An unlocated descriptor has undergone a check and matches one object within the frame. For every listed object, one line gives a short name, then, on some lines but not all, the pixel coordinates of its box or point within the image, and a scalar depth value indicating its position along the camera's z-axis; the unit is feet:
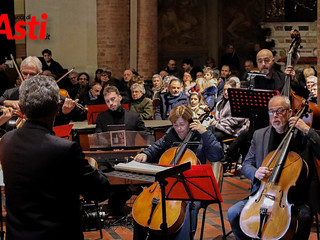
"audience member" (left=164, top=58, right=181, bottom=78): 49.93
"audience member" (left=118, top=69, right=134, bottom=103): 34.68
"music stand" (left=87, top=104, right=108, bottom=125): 27.20
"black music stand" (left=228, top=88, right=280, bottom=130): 21.45
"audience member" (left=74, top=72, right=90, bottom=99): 41.30
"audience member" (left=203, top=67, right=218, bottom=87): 40.29
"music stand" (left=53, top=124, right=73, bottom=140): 17.81
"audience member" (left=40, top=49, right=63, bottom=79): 47.91
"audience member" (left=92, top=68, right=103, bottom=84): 45.01
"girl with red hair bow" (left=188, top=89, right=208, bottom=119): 31.89
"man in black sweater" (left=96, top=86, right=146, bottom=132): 24.32
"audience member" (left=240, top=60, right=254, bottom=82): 46.32
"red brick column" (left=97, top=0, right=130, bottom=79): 48.32
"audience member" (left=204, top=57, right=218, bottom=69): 52.08
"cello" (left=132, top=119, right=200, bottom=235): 15.94
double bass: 19.61
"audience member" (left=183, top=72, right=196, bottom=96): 40.01
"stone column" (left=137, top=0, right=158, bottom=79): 49.93
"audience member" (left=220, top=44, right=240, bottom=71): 54.49
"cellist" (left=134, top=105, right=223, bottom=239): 18.43
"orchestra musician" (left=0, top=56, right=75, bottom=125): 18.67
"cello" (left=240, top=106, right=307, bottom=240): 14.78
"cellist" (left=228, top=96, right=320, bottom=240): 16.07
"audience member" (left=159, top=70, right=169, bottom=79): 46.55
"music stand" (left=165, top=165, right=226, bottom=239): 14.08
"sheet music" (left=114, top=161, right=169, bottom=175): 11.81
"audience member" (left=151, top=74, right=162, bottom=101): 39.83
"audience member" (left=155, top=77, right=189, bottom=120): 33.24
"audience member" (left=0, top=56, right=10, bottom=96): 45.98
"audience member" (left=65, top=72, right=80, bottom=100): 41.63
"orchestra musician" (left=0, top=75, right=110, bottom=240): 9.89
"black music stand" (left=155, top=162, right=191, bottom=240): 11.77
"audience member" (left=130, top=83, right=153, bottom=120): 32.09
